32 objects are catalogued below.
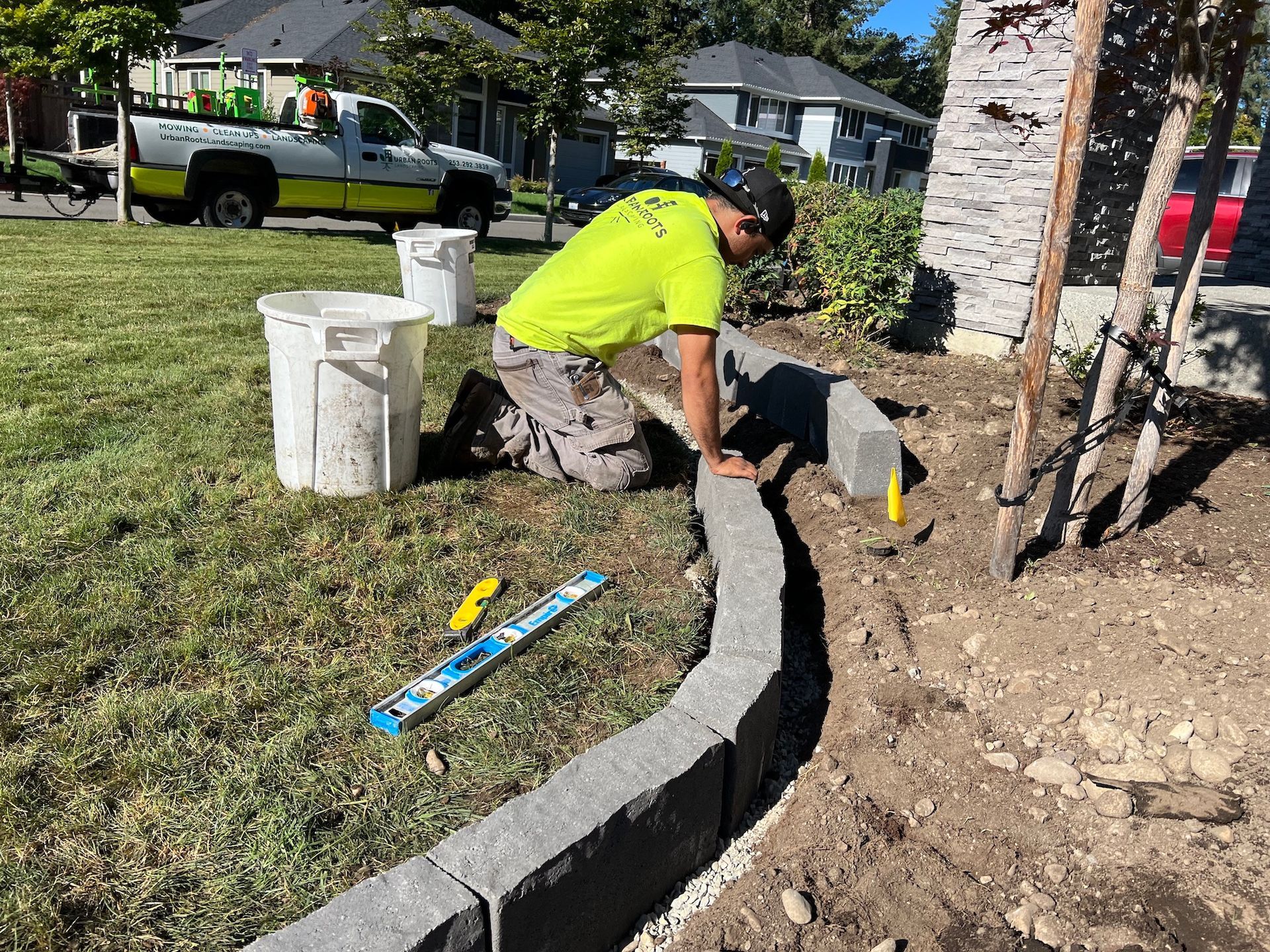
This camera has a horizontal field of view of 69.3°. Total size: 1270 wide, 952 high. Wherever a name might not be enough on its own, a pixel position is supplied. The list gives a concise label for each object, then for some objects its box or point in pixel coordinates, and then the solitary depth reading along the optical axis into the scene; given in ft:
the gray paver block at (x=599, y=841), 5.68
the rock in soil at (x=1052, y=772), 8.16
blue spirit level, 7.58
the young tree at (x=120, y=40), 34.58
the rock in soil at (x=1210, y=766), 7.94
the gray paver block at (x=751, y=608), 8.41
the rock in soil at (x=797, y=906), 6.87
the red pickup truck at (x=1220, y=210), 33.76
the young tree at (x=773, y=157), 89.71
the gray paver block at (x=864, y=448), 12.77
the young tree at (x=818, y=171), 88.02
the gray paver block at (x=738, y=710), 7.39
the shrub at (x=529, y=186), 92.90
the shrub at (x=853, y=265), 19.02
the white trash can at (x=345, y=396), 10.46
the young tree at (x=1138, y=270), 9.19
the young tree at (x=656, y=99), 73.56
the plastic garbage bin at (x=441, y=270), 21.50
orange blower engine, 39.68
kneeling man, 11.35
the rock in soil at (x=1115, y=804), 7.72
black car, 70.33
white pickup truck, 36.96
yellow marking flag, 12.01
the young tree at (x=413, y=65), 59.36
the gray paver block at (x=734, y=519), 10.37
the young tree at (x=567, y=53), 40.57
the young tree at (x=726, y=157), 94.38
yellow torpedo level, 8.91
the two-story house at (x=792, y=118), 122.42
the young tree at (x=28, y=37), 35.27
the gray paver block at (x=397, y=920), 5.09
